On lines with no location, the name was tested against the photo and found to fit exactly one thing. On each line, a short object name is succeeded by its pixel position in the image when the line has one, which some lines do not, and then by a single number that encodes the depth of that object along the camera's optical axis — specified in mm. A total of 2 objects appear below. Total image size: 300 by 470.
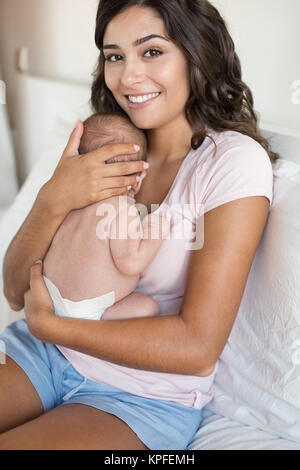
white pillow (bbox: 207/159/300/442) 1113
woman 1036
